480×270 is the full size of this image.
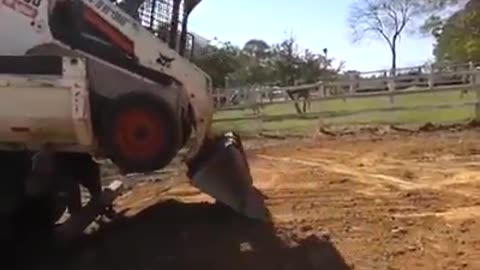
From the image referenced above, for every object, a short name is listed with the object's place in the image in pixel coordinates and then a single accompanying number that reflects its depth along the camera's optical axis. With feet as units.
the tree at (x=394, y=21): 183.69
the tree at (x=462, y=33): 136.23
